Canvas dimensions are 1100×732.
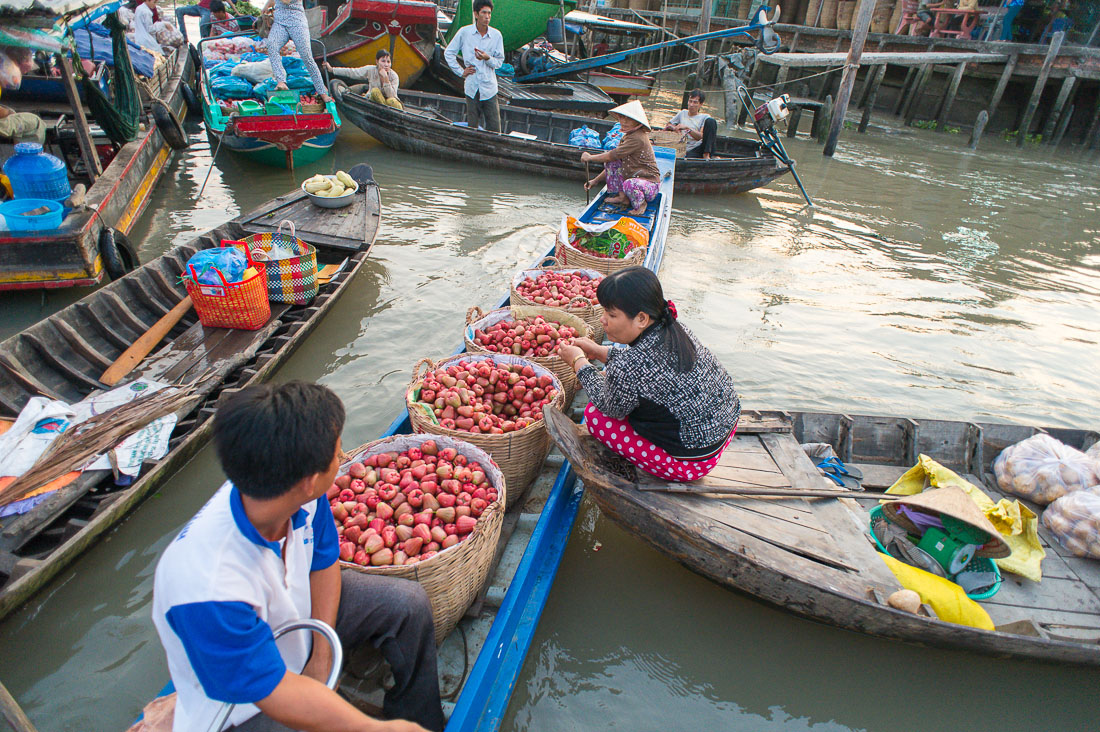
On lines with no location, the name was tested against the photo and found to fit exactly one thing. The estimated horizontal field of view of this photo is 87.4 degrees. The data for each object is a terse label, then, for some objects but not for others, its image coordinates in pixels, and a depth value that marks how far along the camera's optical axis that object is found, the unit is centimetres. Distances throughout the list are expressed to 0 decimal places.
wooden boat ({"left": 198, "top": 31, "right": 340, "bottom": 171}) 804
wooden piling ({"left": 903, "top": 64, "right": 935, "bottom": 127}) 1791
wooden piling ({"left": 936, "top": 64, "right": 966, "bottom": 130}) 1675
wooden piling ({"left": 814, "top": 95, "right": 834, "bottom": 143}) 1538
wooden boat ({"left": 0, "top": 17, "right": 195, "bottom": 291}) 450
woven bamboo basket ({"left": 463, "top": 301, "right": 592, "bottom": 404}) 365
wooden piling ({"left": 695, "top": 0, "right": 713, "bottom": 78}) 1581
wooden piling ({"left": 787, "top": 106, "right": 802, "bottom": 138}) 1554
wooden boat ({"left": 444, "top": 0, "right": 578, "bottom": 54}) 1534
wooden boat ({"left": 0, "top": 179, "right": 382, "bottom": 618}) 264
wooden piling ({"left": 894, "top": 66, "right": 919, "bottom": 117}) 1953
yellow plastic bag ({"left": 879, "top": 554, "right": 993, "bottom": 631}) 259
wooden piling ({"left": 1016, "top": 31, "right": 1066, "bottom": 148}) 1535
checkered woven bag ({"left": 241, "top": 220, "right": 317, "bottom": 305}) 472
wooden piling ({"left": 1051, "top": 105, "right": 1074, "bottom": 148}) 1700
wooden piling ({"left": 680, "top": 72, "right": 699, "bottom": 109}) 2256
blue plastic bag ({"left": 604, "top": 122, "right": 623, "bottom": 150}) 960
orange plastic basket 415
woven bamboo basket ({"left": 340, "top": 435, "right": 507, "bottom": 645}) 202
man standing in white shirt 894
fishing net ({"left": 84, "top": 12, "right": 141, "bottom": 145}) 610
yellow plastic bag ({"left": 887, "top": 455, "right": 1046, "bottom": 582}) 298
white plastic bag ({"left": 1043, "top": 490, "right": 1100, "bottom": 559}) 312
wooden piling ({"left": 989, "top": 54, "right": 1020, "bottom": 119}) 1644
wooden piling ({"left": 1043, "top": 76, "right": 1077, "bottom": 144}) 1596
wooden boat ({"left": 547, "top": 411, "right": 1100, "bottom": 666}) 243
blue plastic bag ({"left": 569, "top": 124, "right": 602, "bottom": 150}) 1009
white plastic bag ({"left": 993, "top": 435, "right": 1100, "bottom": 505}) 334
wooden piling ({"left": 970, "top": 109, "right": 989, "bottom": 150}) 1534
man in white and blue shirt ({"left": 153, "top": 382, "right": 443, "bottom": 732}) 123
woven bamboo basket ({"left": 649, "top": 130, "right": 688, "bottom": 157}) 925
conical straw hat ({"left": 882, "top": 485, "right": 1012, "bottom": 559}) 271
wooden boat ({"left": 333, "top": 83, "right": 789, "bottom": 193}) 971
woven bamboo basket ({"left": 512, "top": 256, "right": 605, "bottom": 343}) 421
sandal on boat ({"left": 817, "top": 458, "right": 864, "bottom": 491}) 344
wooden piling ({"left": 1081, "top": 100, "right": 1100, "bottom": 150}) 1692
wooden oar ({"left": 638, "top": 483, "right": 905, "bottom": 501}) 271
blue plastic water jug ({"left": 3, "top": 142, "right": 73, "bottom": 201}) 471
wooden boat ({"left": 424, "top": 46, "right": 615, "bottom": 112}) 1322
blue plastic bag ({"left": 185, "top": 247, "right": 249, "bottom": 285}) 417
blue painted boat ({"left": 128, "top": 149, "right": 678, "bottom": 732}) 202
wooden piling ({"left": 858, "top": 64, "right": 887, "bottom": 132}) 1661
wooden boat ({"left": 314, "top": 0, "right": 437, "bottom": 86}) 1258
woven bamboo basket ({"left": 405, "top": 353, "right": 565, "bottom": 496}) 279
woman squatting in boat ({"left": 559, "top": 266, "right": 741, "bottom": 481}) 243
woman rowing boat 631
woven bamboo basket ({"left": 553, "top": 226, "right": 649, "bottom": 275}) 517
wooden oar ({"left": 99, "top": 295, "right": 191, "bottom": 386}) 377
